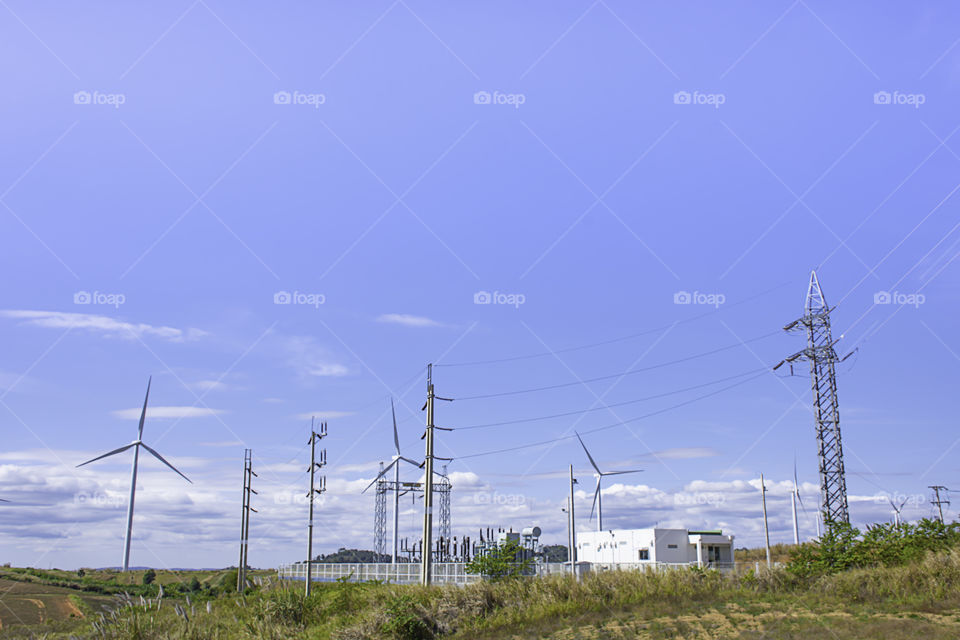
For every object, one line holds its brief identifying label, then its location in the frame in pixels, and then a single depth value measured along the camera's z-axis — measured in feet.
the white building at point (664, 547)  208.33
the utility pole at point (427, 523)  107.45
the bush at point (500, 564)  114.21
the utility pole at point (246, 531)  165.78
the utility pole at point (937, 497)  346.95
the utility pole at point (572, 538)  141.64
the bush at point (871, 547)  100.27
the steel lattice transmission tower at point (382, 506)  235.40
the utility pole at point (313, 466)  156.68
